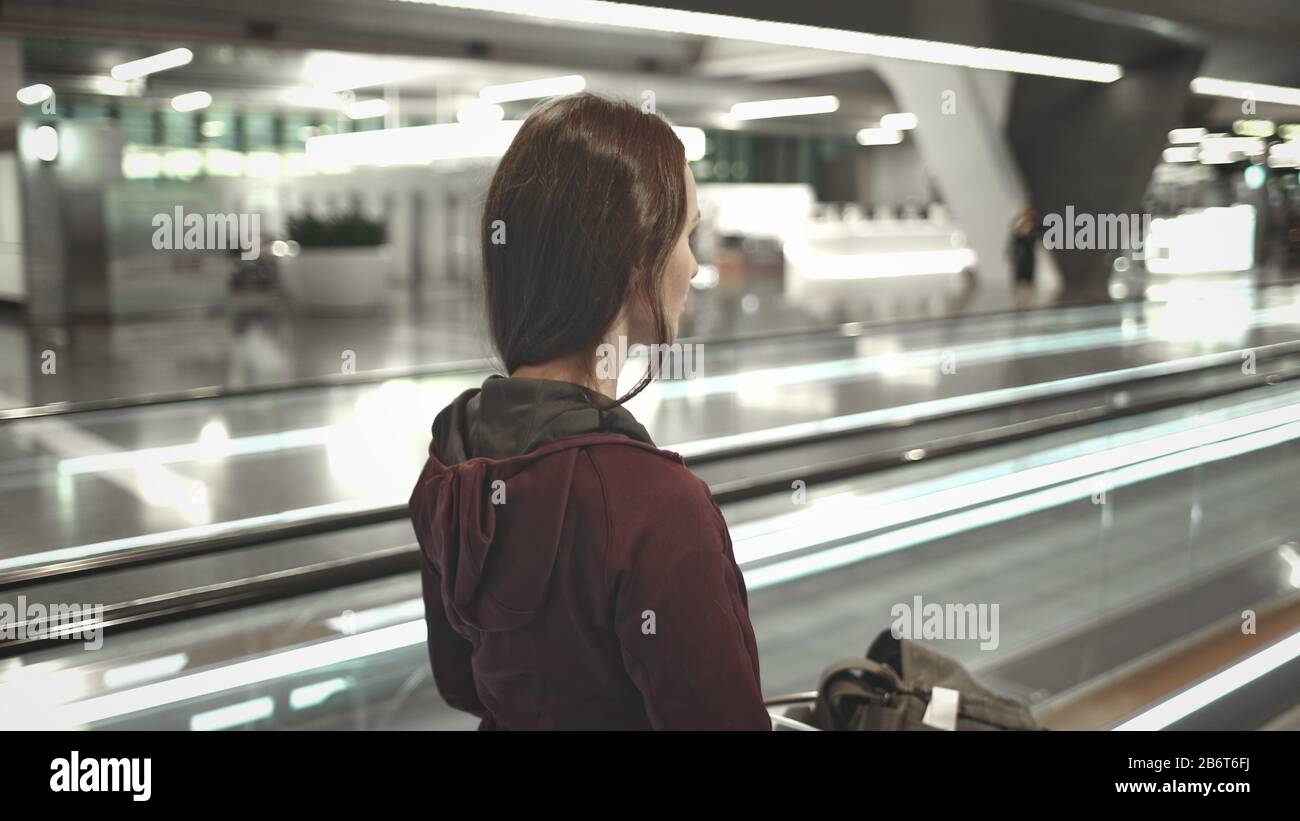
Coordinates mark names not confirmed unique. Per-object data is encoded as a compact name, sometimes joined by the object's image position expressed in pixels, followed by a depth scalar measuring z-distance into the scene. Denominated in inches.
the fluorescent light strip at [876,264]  941.2
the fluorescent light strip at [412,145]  770.8
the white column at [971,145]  704.4
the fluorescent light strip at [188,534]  190.4
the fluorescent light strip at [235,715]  109.0
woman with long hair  42.6
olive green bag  91.0
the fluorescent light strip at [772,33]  319.0
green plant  697.0
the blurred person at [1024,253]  641.6
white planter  670.5
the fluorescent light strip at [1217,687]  133.0
